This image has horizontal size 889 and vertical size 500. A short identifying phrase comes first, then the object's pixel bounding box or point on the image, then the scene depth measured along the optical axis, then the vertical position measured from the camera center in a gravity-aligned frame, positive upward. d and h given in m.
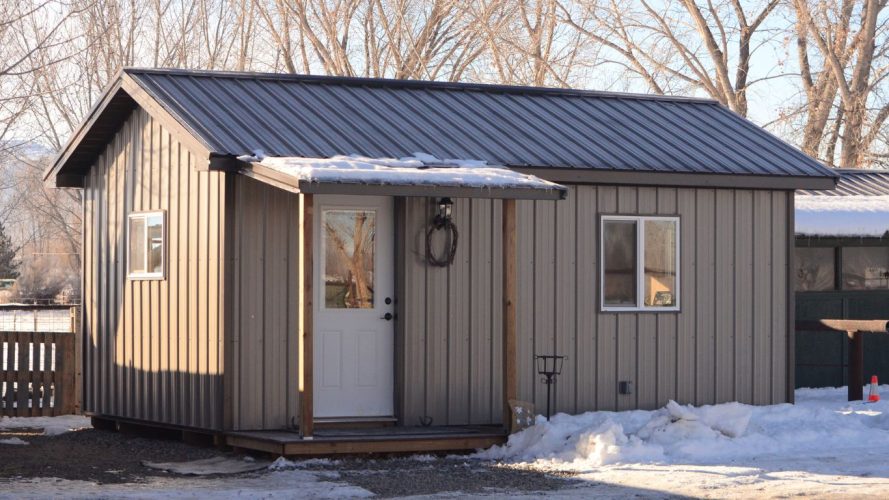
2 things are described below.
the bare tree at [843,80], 29.81 +4.60
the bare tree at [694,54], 32.12 +5.61
